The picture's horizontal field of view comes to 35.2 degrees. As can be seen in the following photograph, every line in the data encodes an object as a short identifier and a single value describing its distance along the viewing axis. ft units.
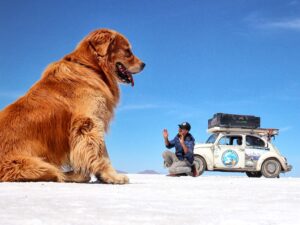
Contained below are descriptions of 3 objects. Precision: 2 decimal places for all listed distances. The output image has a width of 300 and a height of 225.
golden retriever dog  17.60
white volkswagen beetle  59.41
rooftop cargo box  62.69
